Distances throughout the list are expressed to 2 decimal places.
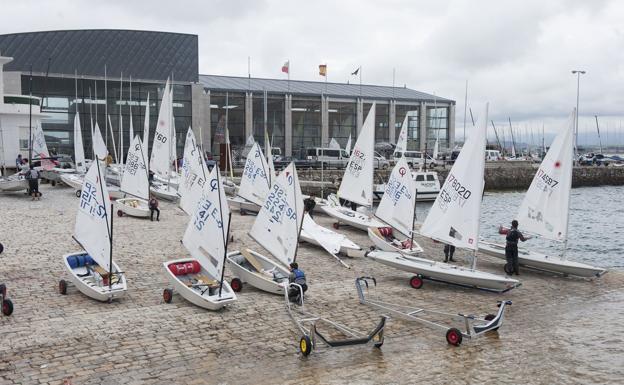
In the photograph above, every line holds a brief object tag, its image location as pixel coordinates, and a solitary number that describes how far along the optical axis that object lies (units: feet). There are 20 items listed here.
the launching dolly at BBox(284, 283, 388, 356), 39.17
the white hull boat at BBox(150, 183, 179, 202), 111.50
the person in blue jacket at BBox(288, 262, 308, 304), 50.21
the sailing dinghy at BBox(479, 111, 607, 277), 63.57
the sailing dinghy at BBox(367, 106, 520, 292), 56.90
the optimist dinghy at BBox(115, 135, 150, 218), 91.25
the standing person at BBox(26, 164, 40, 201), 106.11
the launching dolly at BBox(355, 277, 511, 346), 42.70
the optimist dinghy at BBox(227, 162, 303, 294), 54.19
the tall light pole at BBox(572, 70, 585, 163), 170.30
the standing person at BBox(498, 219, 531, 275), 64.49
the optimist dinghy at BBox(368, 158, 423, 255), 73.36
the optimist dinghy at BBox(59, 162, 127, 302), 49.34
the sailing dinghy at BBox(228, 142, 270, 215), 91.25
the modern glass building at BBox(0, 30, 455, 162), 165.17
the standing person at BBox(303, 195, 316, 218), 96.28
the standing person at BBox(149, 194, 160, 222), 90.22
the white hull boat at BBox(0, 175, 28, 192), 107.65
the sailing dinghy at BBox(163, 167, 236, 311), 47.70
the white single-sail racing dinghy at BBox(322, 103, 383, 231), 83.51
